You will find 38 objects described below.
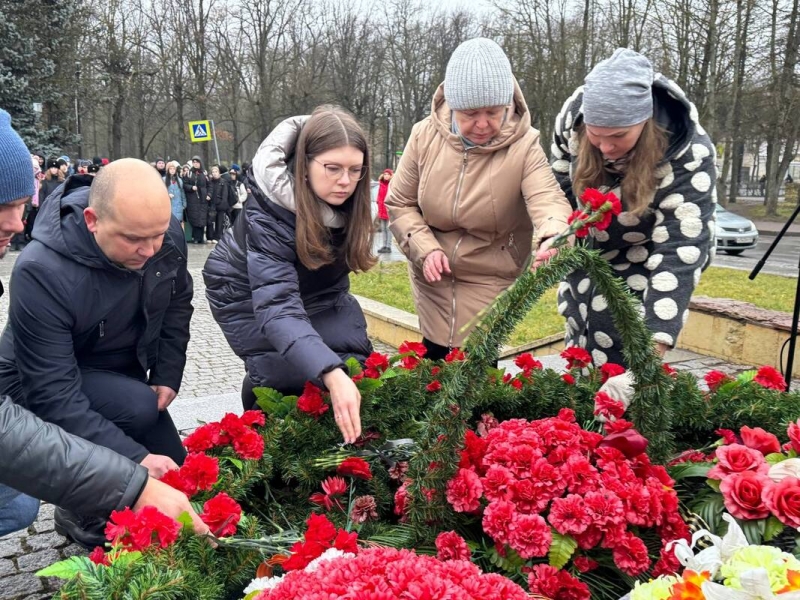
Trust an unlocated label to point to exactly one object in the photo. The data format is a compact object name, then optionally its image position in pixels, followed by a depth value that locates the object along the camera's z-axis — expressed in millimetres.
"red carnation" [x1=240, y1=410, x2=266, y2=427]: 1906
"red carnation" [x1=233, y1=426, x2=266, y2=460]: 1783
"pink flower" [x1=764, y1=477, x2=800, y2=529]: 1421
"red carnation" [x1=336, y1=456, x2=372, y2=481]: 1828
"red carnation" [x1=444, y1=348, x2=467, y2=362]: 2221
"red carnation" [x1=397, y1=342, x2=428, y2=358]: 2506
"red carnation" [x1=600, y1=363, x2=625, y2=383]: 2307
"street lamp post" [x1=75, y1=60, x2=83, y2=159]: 22234
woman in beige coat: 2551
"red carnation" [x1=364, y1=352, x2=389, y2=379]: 2317
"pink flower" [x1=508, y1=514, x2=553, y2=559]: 1448
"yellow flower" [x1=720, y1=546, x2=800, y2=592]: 1131
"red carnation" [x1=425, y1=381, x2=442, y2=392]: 2234
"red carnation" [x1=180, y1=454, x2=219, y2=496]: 1635
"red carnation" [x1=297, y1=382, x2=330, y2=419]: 2006
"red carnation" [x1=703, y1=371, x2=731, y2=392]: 2344
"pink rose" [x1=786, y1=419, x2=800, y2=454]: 1749
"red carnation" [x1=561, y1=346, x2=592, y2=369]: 2438
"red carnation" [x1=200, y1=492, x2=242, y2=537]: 1482
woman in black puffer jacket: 2072
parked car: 16969
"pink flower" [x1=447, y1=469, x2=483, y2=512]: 1519
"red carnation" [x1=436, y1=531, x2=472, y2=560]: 1449
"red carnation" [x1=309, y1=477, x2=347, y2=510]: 1779
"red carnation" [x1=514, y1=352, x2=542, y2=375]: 2453
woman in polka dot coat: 2270
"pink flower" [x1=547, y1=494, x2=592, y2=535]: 1469
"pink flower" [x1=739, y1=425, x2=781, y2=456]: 1776
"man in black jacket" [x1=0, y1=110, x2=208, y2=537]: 1620
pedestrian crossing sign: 20312
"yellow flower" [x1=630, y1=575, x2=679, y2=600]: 1187
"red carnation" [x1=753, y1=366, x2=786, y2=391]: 2334
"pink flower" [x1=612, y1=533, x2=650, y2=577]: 1470
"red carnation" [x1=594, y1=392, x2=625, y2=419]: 1934
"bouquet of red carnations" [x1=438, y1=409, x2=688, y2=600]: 1465
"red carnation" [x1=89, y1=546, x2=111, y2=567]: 1378
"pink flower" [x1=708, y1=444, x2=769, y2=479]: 1602
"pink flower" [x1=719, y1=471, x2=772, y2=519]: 1483
